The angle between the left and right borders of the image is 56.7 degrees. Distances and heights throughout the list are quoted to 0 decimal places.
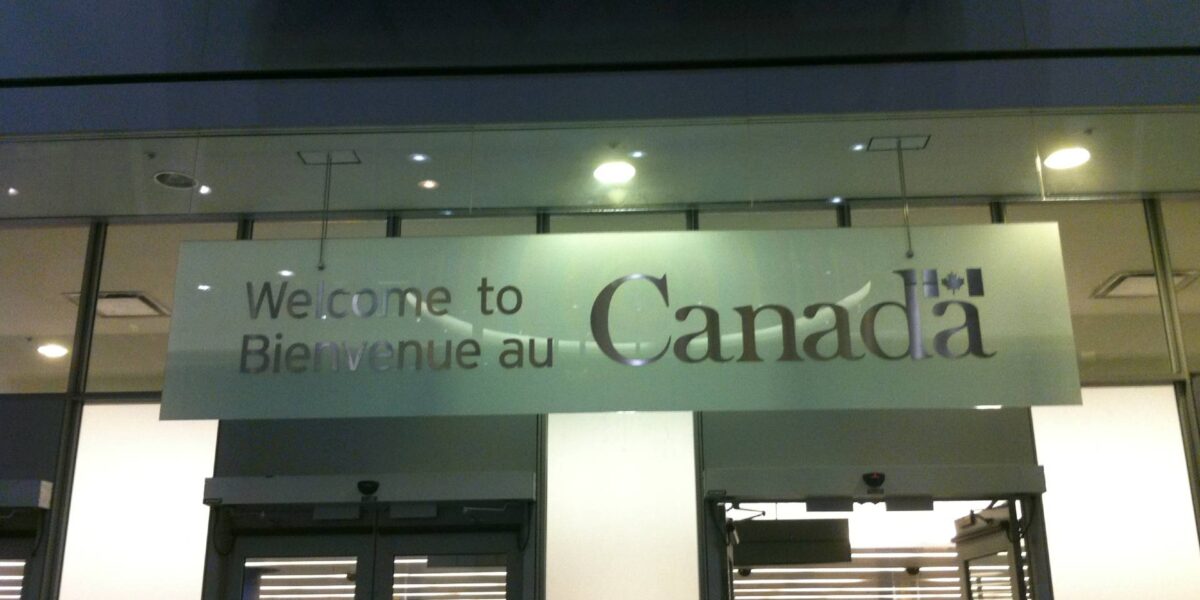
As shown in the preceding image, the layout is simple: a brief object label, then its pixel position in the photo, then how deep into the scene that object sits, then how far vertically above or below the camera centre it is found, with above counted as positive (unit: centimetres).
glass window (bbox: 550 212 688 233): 682 +258
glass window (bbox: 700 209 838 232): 680 +258
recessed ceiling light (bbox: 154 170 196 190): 634 +268
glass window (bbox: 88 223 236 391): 666 +212
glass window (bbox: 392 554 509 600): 624 +47
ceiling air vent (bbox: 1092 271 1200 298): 658 +212
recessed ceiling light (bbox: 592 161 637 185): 623 +265
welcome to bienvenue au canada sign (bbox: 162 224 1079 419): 541 +160
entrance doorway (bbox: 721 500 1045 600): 620 +59
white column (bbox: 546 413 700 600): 618 +84
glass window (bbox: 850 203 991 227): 663 +257
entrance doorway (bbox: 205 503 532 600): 627 +62
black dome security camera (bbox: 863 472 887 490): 619 +97
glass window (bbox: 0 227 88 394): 670 +214
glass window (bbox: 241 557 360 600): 631 +49
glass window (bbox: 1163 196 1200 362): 652 +230
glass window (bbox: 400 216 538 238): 685 +258
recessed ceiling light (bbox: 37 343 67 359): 674 +183
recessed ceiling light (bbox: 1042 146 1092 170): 612 +266
